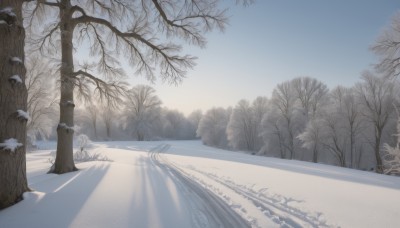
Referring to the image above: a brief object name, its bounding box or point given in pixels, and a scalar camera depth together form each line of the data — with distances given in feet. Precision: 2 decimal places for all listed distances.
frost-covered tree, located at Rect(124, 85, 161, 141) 206.80
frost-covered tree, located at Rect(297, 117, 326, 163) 116.26
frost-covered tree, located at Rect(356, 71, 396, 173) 103.19
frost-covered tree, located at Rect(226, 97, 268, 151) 194.80
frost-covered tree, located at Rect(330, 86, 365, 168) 112.40
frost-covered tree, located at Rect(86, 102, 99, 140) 229.66
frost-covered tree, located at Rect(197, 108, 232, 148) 233.90
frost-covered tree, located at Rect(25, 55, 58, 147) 79.63
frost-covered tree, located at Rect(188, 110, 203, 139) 326.44
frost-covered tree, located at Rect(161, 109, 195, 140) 297.65
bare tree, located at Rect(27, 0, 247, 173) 27.04
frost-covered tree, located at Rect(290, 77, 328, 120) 144.87
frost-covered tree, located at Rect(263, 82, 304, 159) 144.15
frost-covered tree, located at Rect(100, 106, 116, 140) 226.58
